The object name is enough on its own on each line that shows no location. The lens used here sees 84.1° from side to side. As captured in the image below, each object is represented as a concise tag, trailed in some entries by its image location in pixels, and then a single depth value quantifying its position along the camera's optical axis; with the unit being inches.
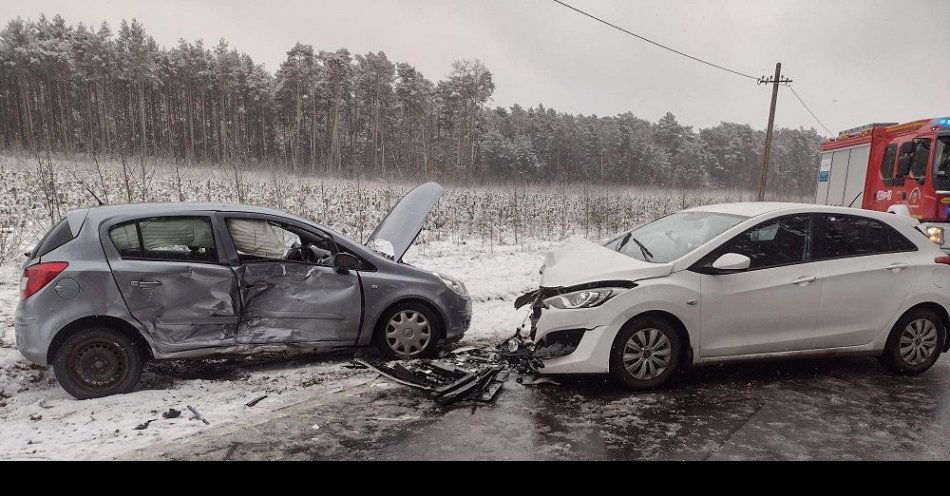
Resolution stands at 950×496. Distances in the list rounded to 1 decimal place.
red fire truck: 396.2
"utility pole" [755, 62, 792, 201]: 902.4
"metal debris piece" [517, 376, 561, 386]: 185.4
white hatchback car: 175.0
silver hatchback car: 164.4
